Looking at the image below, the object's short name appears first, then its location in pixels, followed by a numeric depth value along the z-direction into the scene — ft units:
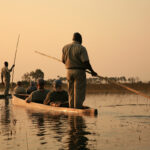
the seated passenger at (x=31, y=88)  69.21
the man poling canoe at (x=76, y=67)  43.06
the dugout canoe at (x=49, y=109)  41.35
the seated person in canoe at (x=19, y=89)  76.54
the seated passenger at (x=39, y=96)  55.55
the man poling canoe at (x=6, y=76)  86.58
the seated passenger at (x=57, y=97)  49.16
